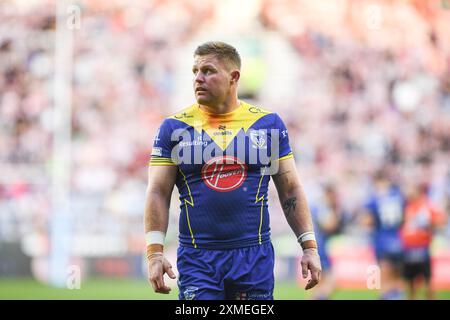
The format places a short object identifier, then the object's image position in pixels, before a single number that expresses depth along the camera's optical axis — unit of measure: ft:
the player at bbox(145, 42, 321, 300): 16.47
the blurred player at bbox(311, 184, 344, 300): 42.32
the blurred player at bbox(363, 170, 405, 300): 42.96
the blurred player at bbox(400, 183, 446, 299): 42.70
